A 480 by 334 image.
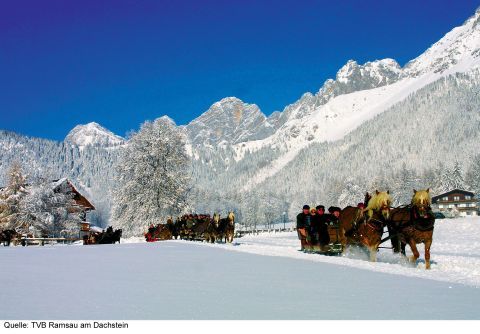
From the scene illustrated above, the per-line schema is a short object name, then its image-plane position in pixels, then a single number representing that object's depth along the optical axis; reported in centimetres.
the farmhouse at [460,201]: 12538
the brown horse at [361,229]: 1806
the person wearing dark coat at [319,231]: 2206
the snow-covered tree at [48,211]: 5538
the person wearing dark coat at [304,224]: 2270
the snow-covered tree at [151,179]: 5138
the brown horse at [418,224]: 1539
